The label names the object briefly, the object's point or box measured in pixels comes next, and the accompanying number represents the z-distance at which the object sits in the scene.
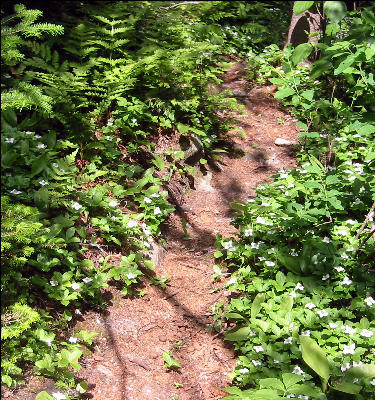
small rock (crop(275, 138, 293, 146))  6.76
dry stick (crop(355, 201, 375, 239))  3.89
